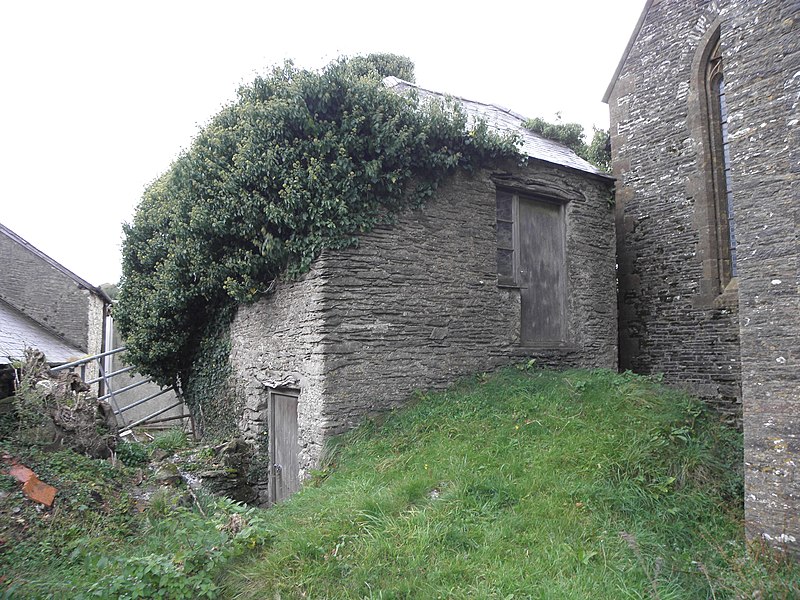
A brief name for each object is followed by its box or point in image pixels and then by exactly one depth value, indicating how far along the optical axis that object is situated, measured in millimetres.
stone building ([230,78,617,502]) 7418
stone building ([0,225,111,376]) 17250
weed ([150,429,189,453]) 11617
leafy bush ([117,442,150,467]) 9039
